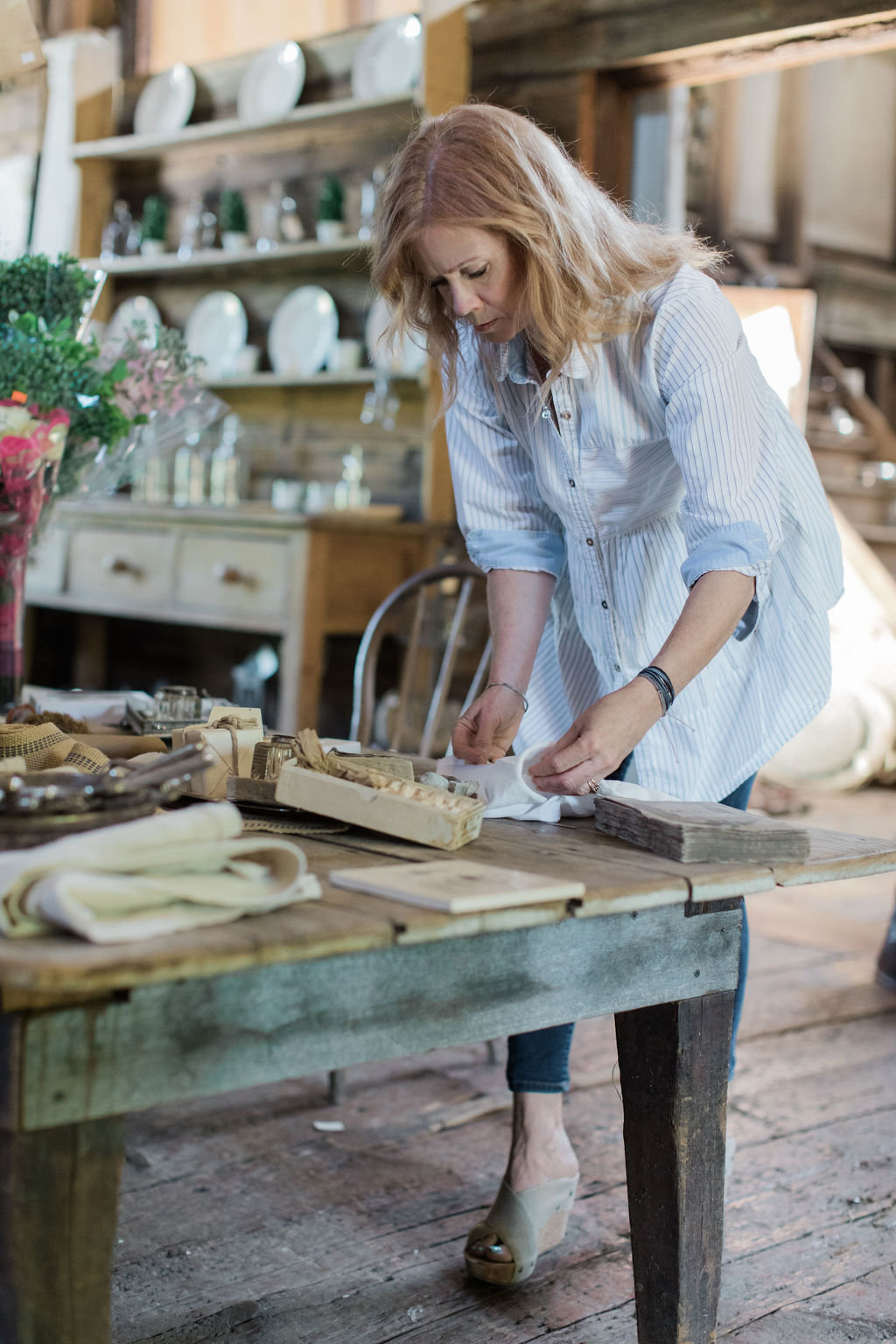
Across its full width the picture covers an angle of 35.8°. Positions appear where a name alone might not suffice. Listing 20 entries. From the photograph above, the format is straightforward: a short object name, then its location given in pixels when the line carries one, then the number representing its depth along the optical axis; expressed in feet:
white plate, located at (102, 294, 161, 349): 14.90
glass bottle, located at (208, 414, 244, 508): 13.57
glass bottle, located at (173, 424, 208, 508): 13.65
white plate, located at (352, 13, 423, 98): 12.31
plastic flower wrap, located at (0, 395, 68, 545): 5.37
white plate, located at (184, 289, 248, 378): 14.25
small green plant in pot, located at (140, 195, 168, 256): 14.53
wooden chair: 7.39
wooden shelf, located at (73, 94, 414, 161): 12.43
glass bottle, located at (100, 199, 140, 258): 15.02
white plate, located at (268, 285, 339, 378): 13.35
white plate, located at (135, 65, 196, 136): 14.60
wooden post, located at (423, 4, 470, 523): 11.34
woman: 4.35
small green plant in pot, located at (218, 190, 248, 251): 13.78
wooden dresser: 11.36
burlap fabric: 4.12
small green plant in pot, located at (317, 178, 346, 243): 12.73
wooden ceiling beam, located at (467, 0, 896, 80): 9.18
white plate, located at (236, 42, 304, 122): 13.47
